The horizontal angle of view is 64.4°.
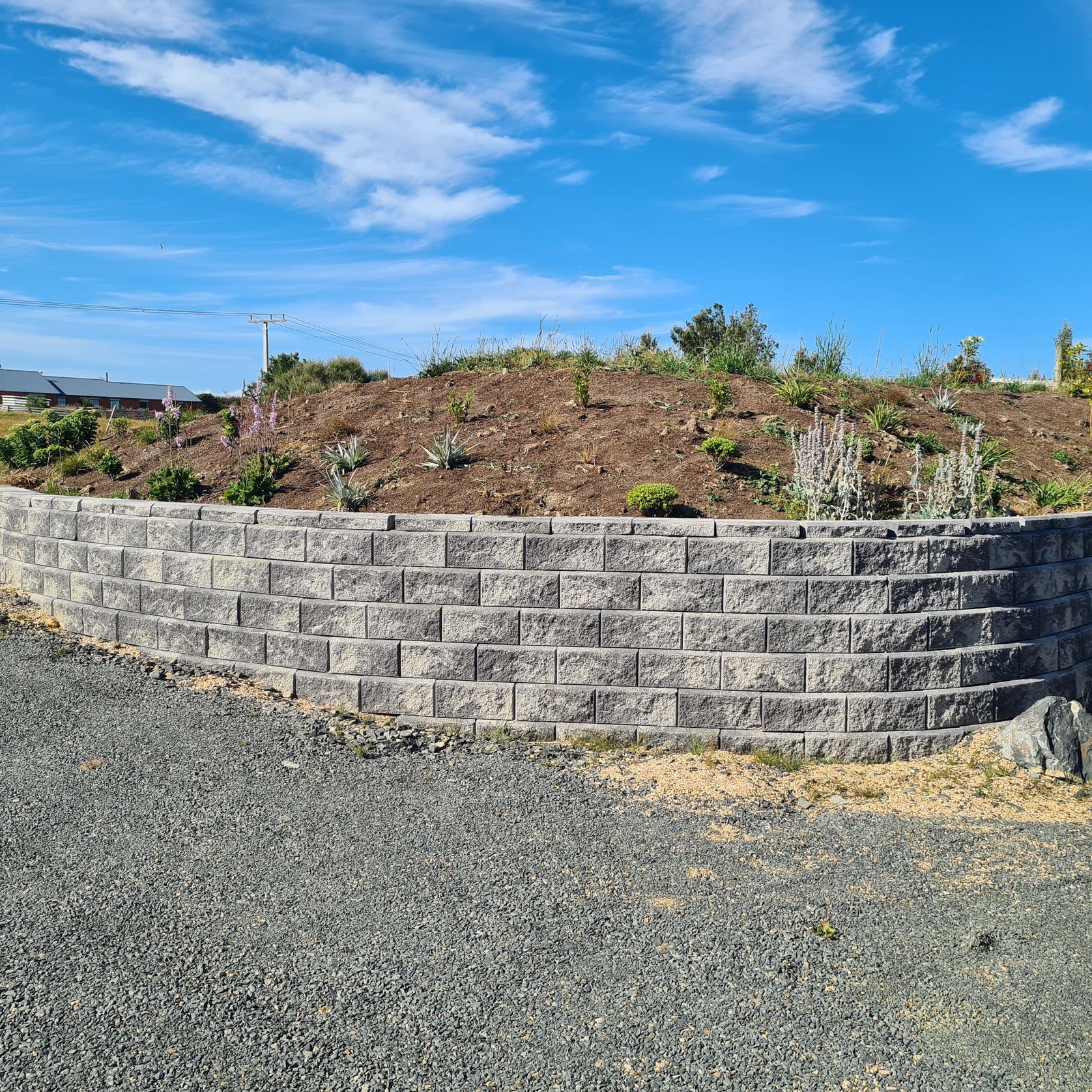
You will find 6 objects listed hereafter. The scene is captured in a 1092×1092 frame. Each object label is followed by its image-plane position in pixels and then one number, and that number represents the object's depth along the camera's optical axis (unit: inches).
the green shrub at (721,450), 302.8
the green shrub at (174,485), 350.3
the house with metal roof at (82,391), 2532.0
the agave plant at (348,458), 341.7
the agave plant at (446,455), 327.0
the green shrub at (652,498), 266.5
